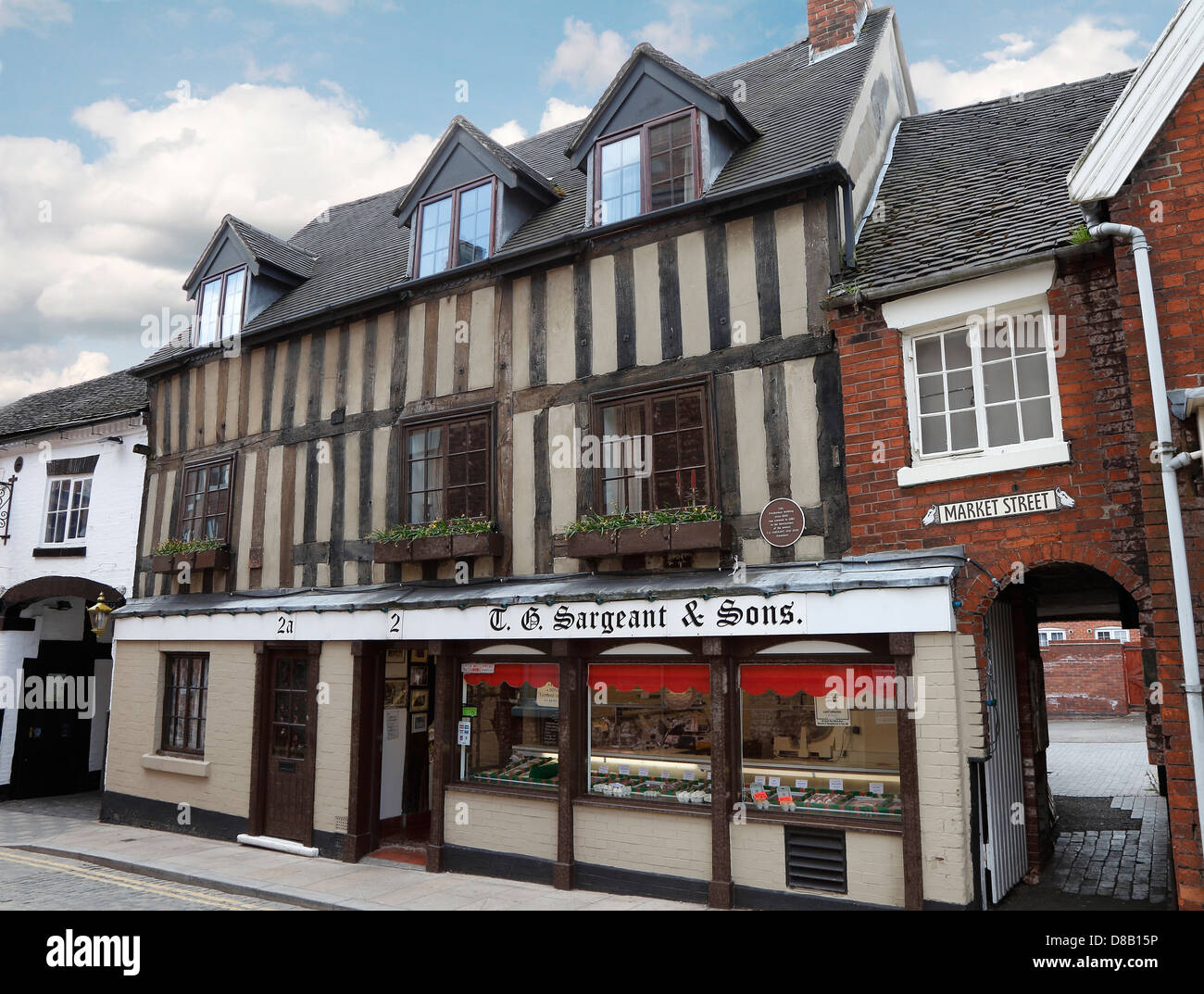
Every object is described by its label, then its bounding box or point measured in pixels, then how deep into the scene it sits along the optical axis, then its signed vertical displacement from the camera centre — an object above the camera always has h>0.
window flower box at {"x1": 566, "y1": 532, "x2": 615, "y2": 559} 9.31 +1.13
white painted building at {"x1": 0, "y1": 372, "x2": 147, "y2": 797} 15.33 +1.59
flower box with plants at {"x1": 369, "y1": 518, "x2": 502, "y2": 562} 10.34 +1.35
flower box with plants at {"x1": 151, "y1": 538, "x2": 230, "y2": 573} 12.94 +1.51
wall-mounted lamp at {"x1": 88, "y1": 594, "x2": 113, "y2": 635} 14.33 +0.69
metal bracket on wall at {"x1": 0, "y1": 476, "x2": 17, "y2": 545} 16.64 +2.96
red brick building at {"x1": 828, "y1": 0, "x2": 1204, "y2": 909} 6.60 +2.16
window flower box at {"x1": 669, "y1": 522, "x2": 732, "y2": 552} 8.67 +1.13
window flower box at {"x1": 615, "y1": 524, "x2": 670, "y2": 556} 8.96 +1.14
